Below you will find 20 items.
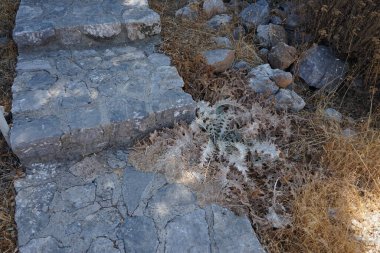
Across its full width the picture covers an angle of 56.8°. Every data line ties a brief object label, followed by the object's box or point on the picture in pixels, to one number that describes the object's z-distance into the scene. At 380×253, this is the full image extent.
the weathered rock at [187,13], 4.11
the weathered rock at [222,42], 3.73
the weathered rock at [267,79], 3.43
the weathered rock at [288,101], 3.35
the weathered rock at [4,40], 3.43
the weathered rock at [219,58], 3.48
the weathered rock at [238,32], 4.04
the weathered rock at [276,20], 4.18
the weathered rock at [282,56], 3.68
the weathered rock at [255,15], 4.14
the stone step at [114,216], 2.29
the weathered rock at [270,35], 3.95
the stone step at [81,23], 3.28
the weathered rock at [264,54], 3.88
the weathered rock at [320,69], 3.71
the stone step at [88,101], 2.64
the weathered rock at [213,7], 4.22
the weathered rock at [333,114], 3.34
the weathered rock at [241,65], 3.67
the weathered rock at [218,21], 4.09
